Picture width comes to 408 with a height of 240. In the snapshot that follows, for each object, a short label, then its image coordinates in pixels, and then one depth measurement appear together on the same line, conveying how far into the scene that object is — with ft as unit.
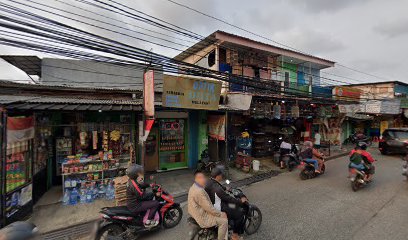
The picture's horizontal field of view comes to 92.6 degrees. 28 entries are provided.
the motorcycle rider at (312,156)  27.98
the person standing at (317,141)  48.24
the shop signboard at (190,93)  23.00
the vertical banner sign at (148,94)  19.12
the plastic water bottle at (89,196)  21.02
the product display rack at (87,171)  21.64
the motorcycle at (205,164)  30.45
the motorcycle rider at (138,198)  14.10
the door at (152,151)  30.48
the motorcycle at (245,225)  12.42
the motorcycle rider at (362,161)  23.56
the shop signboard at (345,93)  49.50
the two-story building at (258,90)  36.70
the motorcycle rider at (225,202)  12.66
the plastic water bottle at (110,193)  21.93
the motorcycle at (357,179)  22.59
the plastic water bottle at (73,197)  20.57
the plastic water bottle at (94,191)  21.63
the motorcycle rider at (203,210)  11.46
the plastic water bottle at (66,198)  20.39
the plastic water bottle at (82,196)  20.90
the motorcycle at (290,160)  33.22
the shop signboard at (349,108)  45.55
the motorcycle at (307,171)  28.02
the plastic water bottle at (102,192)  22.03
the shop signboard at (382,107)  58.69
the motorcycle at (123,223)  13.29
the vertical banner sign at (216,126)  30.01
